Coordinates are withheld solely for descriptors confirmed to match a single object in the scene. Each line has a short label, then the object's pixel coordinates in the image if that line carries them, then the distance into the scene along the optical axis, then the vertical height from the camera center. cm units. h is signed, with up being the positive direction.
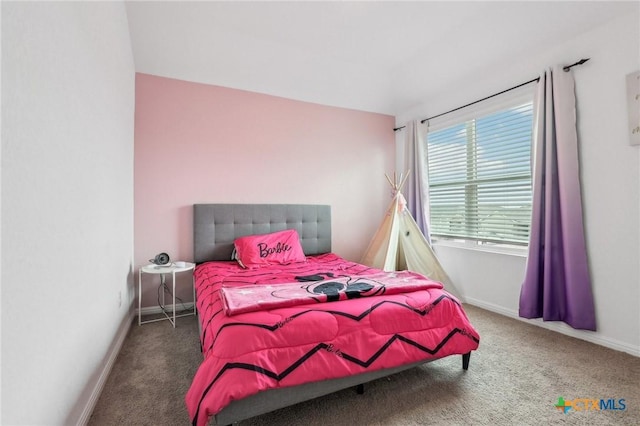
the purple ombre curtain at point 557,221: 232 -7
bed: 126 -60
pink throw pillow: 294 -33
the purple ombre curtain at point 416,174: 375 +53
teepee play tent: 342 -39
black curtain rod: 235 +121
